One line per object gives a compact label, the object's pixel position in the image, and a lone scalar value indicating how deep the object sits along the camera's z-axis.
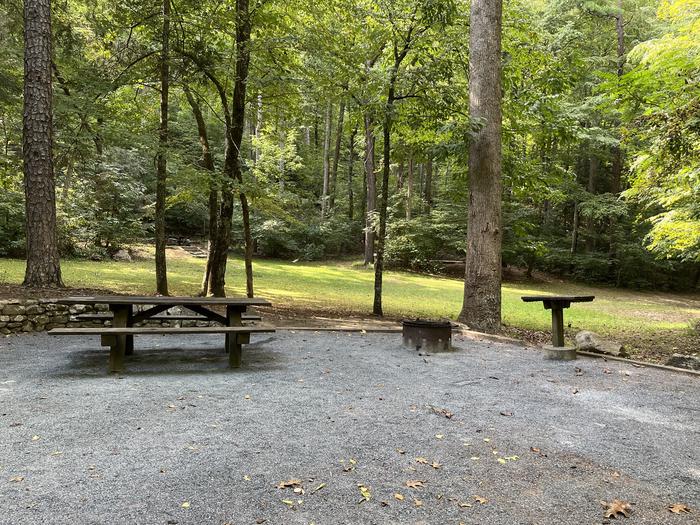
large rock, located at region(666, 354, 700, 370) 5.38
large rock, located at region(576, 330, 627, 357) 6.08
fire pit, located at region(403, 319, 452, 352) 5.88
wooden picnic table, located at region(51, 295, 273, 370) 4.36
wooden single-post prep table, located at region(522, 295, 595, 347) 5.64
